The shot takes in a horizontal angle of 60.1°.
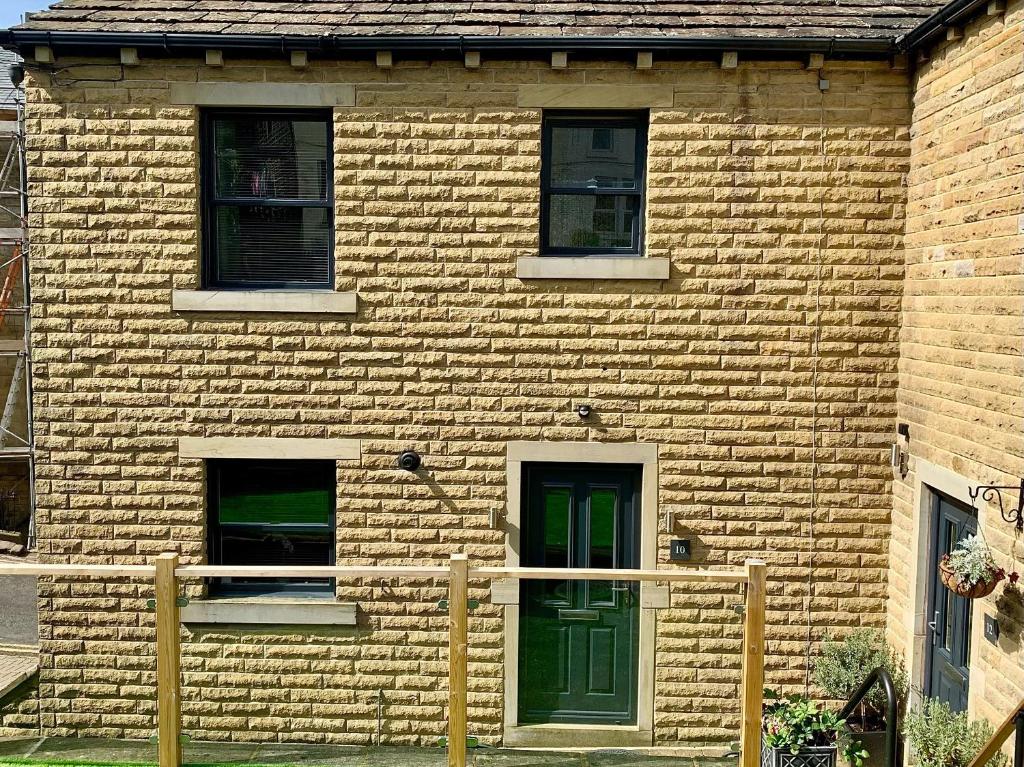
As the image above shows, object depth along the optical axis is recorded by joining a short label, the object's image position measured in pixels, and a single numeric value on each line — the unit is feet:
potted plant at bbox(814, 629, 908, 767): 21.94
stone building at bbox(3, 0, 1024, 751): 23.06
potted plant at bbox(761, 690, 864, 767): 19.19
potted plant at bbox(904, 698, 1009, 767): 17.98
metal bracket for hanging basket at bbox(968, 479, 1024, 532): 17.15
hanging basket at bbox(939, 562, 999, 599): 17.72
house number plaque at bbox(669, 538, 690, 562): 23.72
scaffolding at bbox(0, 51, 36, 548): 41.75
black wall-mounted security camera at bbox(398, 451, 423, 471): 23.68
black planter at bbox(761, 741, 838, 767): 19.17
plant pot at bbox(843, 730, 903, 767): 20.84
